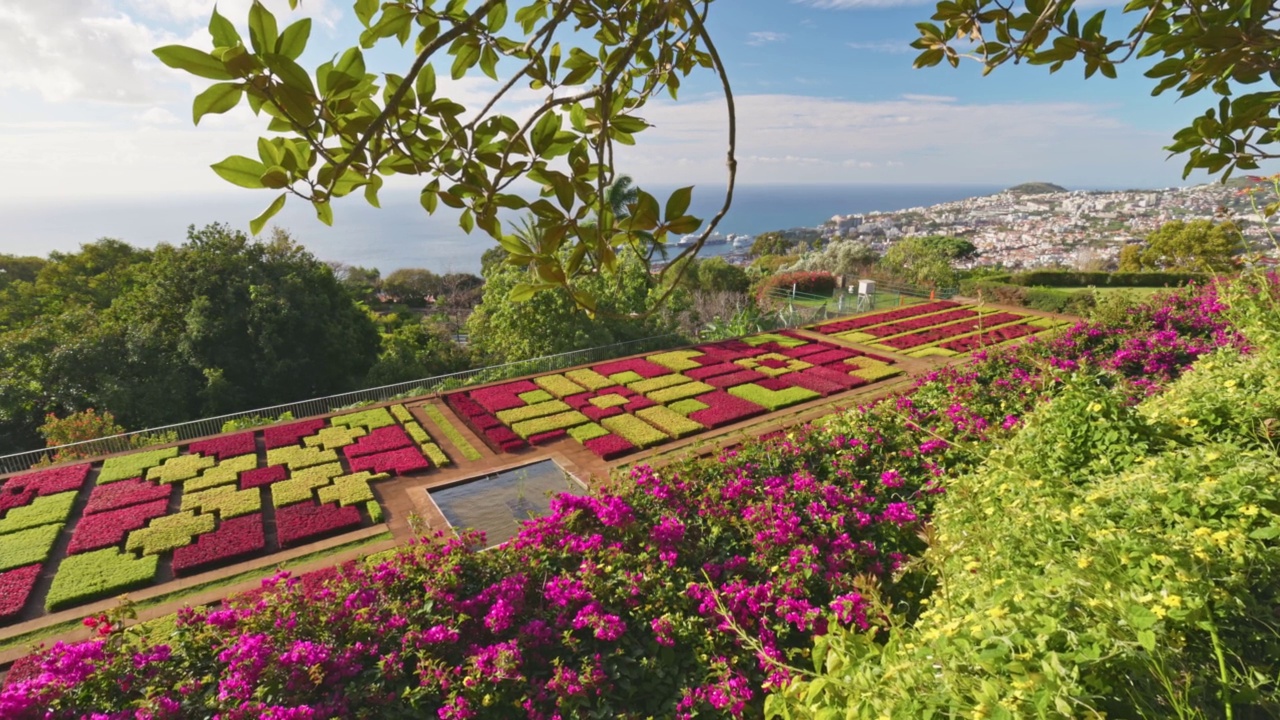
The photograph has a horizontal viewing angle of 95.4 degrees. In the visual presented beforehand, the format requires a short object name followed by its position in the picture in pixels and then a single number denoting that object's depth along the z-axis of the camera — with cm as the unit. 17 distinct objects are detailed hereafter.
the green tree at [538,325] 1688
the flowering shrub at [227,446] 1080
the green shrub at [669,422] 1154
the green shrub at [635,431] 1111
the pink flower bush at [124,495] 901
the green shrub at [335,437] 1116
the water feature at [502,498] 841
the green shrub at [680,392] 1323
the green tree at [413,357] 1683
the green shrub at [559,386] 1371
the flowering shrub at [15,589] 675
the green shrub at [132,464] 995
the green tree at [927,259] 2620
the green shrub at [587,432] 1135
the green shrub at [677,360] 1542
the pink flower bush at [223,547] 759
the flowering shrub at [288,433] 1127
